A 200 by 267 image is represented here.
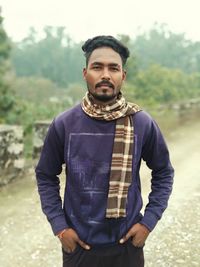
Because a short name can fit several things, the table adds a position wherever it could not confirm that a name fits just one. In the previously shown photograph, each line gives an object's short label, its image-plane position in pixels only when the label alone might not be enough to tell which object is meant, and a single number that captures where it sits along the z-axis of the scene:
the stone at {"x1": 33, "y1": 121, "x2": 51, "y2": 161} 6.45
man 1.95
